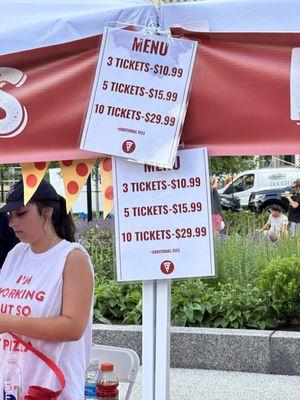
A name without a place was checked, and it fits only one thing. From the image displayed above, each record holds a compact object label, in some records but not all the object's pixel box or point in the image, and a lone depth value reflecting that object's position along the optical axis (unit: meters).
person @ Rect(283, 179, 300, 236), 13.66
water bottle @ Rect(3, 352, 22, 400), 2.72
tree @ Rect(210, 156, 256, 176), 22.22
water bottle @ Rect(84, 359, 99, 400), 3.06
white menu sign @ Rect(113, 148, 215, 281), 3.00
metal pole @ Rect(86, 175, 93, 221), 16.15
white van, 27.78
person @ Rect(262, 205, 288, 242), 12.61
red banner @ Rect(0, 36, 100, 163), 2.99
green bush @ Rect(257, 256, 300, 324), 6.60
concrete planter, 6.09
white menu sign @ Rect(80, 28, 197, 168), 2.94
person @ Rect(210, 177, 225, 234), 8.12
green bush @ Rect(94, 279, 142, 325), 6.95
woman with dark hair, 2.72
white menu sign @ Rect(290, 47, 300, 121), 2.88
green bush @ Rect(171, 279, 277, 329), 6.60
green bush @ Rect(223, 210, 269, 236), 9.21
